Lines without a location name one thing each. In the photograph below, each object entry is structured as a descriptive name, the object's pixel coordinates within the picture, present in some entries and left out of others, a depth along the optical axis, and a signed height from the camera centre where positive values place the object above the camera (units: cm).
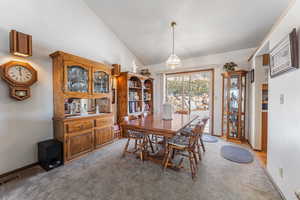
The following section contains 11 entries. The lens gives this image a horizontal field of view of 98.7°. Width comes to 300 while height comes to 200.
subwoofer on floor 222 -97
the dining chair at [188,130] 257 -67
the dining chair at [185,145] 207 -77
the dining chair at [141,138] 259 -79
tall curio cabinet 354 -12
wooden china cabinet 246 -11
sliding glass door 427 +26
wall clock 197 +36
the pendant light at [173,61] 263 +79
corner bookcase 397 +16
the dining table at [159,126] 199 -45
